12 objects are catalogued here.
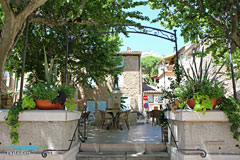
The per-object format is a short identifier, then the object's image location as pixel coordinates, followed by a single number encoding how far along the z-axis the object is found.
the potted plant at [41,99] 2.80
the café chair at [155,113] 9.90
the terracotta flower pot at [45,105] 3.02
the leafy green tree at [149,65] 49.55
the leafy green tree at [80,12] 6.31
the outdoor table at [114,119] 7.45
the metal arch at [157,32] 4.56
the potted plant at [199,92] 2.81
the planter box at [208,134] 2.85
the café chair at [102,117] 7.79
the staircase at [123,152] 3.64
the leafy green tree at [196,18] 5.57
